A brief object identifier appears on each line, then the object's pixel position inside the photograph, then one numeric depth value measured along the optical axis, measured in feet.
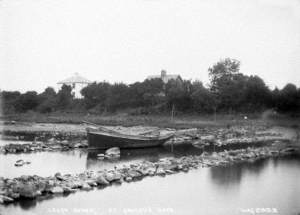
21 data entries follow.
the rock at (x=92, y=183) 43.17
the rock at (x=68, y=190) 40.48
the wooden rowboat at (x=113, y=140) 78.74
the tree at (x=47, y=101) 168.04
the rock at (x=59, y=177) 44.22
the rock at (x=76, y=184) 41.57
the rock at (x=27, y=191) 37.78
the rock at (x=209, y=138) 91.91
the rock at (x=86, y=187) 41.92
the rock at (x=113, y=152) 71.97
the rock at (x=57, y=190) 39.93
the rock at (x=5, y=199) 36.29
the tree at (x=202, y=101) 142.72
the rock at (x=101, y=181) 44.34
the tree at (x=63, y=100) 166.81
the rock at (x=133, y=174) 48.88
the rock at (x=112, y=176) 45.91
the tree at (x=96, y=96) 157.01
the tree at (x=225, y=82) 142.20
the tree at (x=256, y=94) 120.78
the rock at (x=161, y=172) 51.75
